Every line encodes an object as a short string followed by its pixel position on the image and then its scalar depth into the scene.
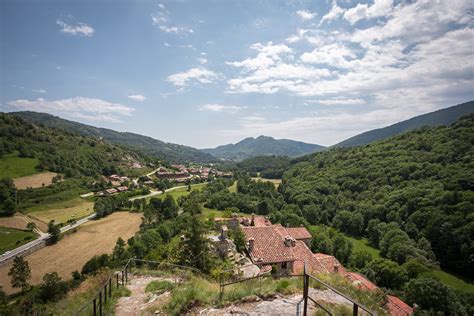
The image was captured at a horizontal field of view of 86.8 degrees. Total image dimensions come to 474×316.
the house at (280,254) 18.09
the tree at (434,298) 21.78
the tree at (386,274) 31.53
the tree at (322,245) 39.84
